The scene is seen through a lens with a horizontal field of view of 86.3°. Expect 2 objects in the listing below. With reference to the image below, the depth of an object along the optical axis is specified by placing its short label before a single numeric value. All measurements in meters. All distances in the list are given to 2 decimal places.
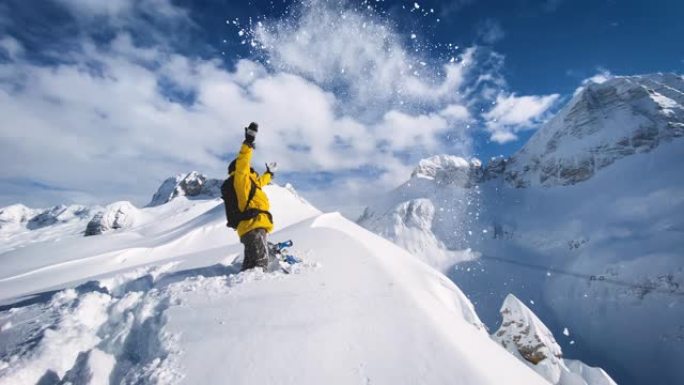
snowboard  6.14
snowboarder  6.29
